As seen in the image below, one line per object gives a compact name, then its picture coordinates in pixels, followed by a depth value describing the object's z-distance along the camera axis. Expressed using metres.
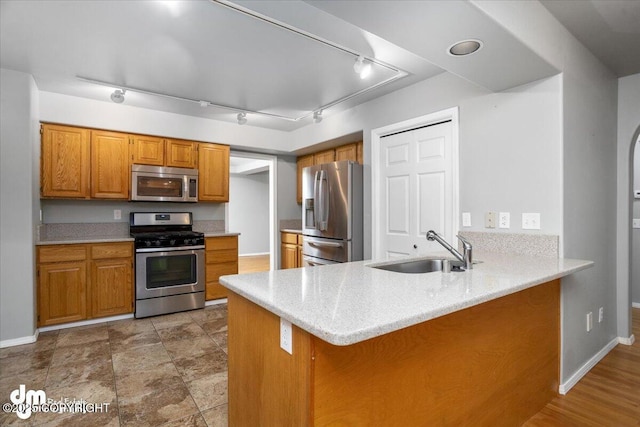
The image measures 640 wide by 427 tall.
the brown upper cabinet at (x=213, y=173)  4.36
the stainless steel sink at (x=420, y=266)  2.03
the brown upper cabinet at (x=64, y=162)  3.43
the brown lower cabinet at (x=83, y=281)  3.24
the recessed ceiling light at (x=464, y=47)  1.73
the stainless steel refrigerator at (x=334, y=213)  3.62
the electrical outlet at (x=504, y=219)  2.35
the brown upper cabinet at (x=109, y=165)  3.68
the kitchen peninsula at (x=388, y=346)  1.04
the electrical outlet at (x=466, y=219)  2.60
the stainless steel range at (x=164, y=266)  3.71
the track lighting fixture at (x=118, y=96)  3.16
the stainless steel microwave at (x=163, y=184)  3.90
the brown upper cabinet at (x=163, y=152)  3.93
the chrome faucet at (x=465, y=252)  1.79
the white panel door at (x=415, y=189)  2.87
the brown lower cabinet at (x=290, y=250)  4.80
